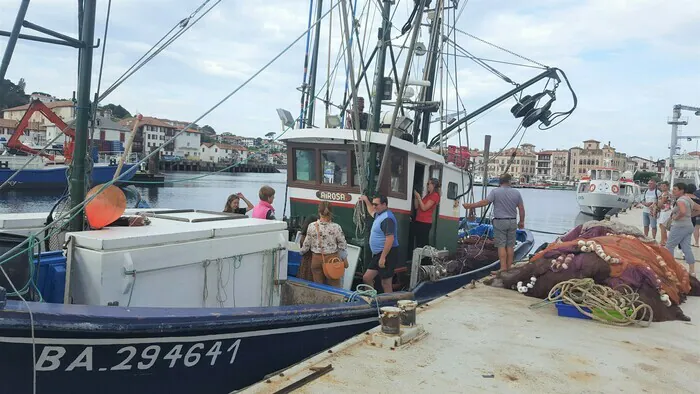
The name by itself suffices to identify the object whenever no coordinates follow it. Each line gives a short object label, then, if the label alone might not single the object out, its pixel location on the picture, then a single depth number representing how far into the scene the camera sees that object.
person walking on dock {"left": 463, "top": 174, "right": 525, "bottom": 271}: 7.36
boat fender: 3.71
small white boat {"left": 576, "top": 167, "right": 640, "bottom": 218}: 30.58
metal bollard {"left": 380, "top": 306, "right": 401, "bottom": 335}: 4.49
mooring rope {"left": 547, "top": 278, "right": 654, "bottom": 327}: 5.44
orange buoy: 3.97
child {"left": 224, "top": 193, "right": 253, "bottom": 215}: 6.99
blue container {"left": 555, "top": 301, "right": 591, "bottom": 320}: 5.66
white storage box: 3.65
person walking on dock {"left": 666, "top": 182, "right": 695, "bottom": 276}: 7.82
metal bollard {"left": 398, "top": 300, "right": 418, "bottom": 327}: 4.66
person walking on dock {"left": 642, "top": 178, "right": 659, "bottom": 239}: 12.58
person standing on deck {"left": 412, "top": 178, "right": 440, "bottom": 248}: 7.41
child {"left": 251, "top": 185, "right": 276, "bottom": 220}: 6.36
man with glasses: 6.08
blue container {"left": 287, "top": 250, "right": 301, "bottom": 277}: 6.73
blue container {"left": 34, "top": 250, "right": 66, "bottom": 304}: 3.71
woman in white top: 5.82
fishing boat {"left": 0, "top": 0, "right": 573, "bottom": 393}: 3.21
